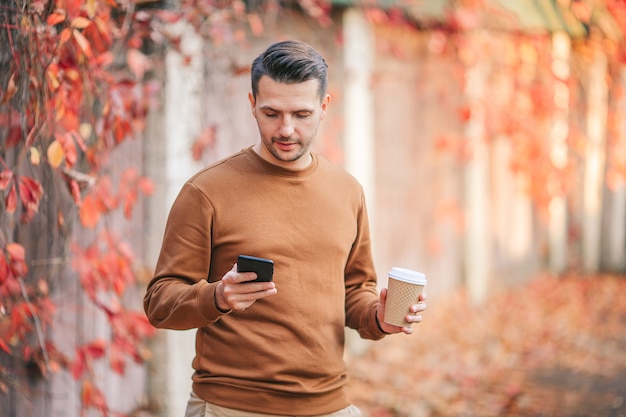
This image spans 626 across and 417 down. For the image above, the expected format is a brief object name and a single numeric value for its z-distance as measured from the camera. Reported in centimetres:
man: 278
